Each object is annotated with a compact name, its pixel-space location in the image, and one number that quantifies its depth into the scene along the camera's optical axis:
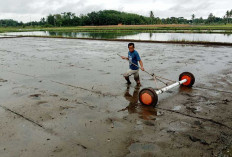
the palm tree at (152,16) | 134.00
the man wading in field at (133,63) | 6.32
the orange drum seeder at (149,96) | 4.77
